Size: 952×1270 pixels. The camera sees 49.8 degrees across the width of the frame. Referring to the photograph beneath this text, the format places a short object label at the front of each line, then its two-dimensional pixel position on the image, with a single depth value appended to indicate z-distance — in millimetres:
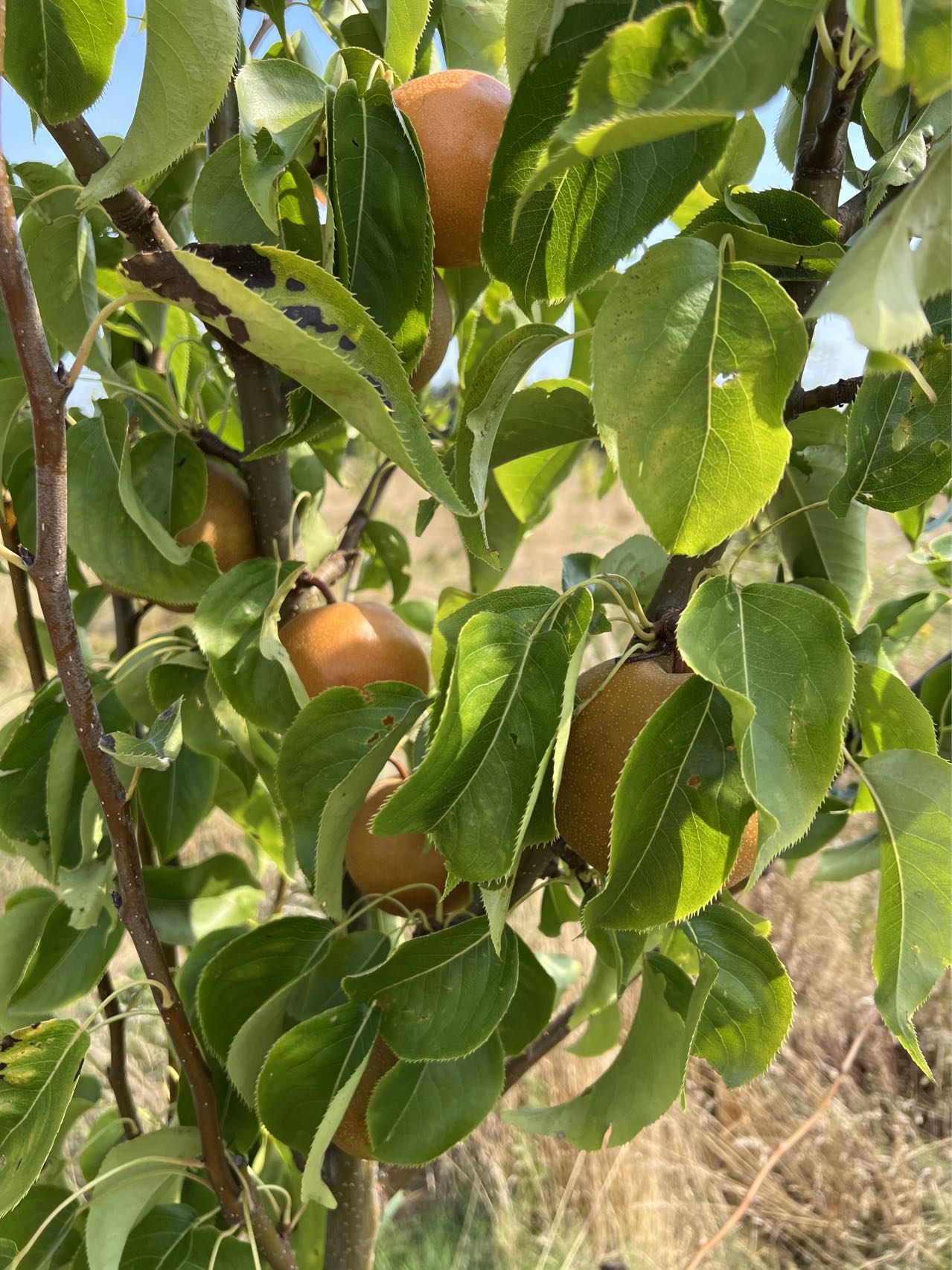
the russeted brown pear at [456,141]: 487
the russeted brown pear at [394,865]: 602
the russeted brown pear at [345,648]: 621
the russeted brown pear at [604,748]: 443
